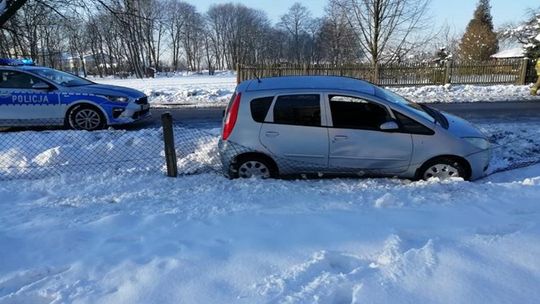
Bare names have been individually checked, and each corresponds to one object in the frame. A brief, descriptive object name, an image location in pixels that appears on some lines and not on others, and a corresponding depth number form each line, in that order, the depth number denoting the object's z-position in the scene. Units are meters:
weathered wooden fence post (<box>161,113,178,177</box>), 6.06
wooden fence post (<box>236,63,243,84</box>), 22.30
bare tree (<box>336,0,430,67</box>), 22.42
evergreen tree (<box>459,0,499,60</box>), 48.28
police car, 9.76
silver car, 5.80
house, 43.15
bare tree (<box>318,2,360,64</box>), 24.36
